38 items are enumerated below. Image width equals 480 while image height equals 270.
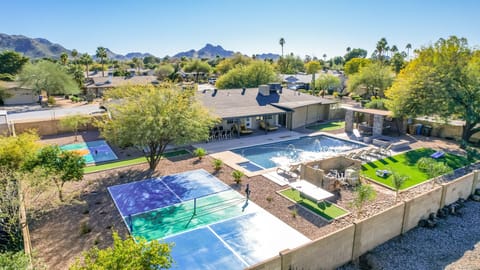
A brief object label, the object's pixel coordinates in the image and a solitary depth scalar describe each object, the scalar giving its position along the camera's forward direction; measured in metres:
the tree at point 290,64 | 86.45
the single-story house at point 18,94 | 47.56
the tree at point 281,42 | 115.51
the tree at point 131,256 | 6.07
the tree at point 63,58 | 77.69
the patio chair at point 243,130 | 28.42
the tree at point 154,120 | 16.41
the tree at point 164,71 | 79.24
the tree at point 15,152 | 14.25
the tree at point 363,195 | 12.72
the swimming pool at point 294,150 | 21.72
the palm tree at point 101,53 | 86.94
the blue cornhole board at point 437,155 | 21.59
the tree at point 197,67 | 87.69
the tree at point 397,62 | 62.04
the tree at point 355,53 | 139.12
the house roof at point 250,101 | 28.35
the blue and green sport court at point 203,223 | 10.84
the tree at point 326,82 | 55.19
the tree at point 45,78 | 46.94
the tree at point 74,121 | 26.25
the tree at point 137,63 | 121.15
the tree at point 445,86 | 23.58
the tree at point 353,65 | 67.81
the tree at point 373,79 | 46.62
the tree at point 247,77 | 44.88
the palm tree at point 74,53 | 90.54
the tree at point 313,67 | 80.19
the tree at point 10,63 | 65.50
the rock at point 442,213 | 14.09
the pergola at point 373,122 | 28.19
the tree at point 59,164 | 13.25
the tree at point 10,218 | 10.35
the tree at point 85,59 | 83.19
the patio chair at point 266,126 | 29.92
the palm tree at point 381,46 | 80.88
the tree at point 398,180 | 14.41
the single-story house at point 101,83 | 56.75
